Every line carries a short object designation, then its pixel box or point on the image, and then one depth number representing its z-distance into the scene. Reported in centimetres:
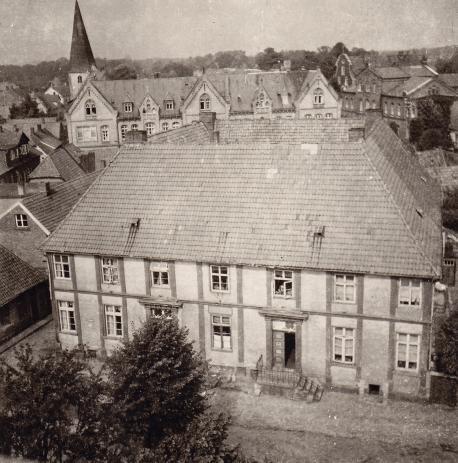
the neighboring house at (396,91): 9156
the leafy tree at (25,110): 13225
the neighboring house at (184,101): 8194
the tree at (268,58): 14988
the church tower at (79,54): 10638
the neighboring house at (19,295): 3741
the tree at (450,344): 2877
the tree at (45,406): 2055
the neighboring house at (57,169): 5509
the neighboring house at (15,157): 7594
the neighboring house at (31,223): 4088
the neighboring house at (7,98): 14329
